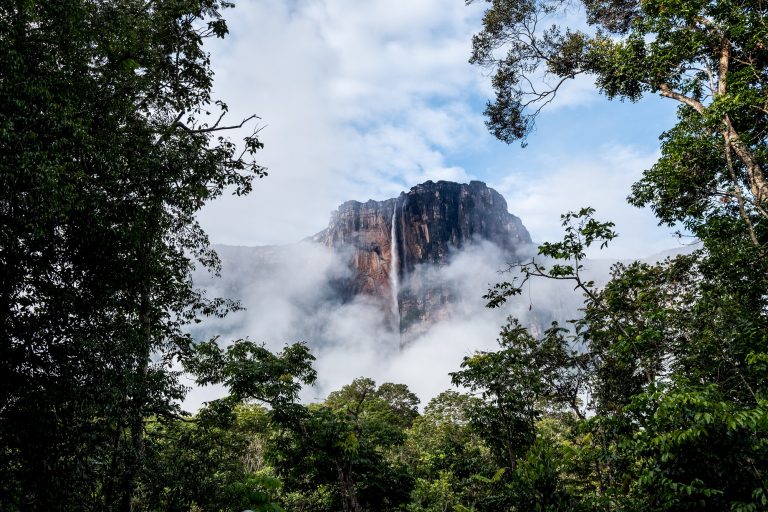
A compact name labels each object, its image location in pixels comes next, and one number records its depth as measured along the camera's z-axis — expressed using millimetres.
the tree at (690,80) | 7340
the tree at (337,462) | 10281
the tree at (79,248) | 5074
